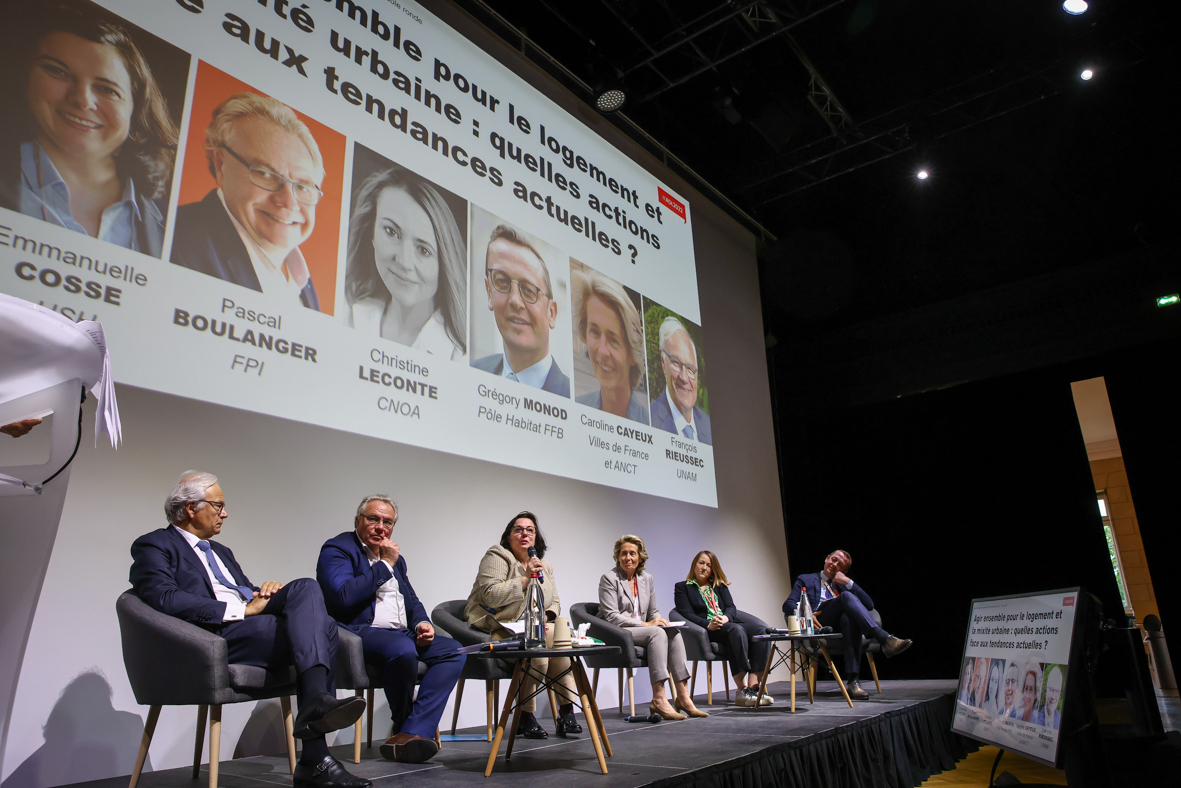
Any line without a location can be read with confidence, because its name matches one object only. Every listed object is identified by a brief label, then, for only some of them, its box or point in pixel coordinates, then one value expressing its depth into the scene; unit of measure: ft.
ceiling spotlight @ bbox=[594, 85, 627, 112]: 16.33
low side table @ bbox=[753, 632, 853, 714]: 11.81
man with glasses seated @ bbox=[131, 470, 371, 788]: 6.33
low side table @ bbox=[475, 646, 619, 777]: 7.12
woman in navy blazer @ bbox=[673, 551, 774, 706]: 13.30
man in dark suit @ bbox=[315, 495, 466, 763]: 8.18
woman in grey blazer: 11.50
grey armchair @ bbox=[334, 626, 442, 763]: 7.72
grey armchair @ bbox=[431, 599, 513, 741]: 9.85
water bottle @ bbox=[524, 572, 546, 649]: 8.15
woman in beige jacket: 10.05
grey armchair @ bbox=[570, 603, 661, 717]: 11.48
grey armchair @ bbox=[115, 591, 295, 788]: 6.43
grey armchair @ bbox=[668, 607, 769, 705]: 13.00
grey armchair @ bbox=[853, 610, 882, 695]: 14.20
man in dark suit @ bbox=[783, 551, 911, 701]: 13.61
